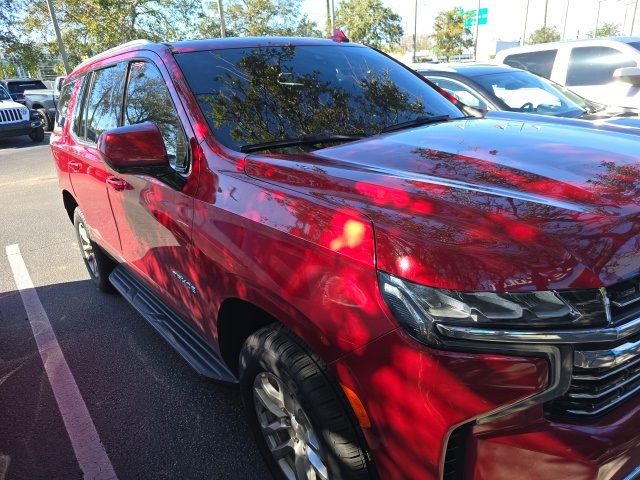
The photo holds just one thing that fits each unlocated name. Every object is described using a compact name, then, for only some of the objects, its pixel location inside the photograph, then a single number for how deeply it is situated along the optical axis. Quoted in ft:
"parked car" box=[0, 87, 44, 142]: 50.65
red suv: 4.24
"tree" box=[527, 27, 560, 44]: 159.63
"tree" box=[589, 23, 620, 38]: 190.45
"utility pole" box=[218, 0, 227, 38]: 92.22
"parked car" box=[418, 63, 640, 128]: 18.47
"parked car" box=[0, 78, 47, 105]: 76.03
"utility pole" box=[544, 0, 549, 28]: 133.65
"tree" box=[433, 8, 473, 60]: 150.71
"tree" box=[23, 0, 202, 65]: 97.50
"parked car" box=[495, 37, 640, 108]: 23.80
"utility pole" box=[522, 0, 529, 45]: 127.69
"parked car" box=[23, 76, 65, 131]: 66.33
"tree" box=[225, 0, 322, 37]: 140.77
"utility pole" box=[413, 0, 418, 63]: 126.95
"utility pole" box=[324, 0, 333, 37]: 104.37
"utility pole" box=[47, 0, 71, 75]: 79.00
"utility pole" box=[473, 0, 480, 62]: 122.44
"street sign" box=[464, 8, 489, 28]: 131.22
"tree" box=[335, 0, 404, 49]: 133.28
